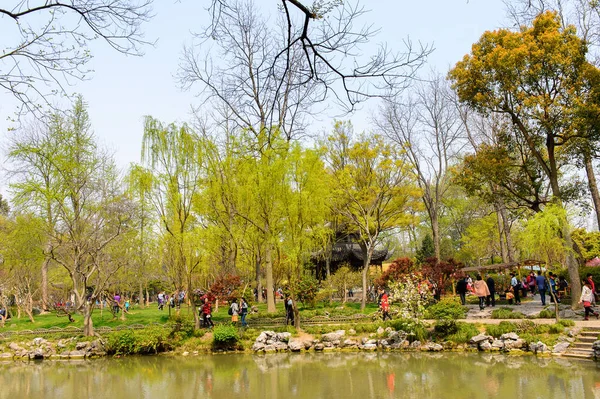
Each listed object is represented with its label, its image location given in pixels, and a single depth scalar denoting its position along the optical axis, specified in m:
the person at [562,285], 17.44
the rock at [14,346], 15.52
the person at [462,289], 17.75
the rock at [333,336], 14.12
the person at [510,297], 17.14
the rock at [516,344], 11.87
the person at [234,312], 16.27
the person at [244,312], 16.09
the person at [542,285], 15.58
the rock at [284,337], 14.36
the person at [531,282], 18.86
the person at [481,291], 16.06
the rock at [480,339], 12.38
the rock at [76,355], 15.02
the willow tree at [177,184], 16.31
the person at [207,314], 16.27
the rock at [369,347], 13.55
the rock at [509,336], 12.02
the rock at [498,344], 12.16
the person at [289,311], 15.81
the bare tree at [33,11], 3.51
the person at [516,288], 17.10
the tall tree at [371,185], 21.28
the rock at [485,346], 12.25
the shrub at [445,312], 13.47
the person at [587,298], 12.43
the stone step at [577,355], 10.52
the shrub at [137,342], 14.83
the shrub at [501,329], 12.45
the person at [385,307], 15.10
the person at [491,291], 16.79
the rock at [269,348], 14.22
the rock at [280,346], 14.23
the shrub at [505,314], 13.87
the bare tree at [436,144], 22.54
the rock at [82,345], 15.26
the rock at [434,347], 12.73
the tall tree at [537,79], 14.20
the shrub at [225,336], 14.48
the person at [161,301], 26.28
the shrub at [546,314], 13.44
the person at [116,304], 21.01
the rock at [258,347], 14.29
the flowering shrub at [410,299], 13.22
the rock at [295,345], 14.07
